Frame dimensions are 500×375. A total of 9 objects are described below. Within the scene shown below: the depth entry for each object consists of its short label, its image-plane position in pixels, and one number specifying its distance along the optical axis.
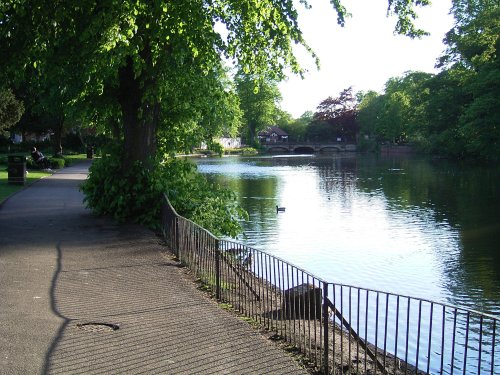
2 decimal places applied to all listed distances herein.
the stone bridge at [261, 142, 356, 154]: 141.75
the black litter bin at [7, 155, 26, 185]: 26.22
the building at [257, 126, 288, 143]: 173.38
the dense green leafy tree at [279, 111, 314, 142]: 172.71
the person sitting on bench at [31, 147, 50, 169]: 38.19
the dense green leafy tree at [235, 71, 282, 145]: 127.06
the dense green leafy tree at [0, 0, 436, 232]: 13.68
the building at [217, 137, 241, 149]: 145.62
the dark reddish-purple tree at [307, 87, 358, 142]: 149.62
